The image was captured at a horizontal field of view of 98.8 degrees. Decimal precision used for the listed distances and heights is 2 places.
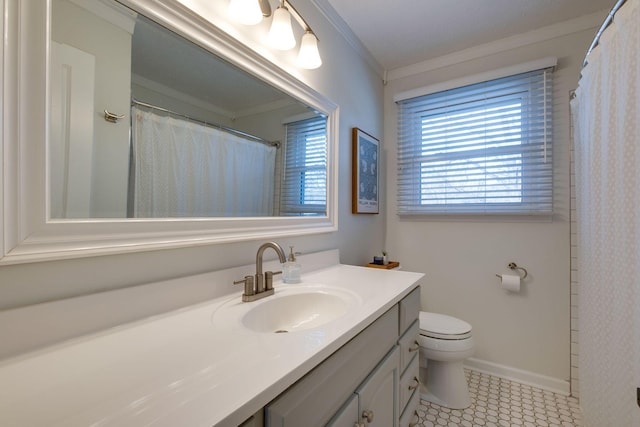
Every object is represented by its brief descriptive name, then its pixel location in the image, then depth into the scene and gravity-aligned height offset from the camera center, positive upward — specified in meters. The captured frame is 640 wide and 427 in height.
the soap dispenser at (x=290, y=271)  1.16 -0.24
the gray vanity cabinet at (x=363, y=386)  0.56 -0.45
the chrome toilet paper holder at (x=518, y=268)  1.79 -0.34
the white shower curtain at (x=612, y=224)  0.88 -0.02
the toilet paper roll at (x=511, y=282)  1.75 -0.42
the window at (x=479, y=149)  1.75 +0.48
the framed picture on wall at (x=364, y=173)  1.80 +0.30
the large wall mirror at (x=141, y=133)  0.59 +0.24
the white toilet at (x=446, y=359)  1.53 -0.81
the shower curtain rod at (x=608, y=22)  0.94 +0.74
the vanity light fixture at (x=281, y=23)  0.96 +0.74
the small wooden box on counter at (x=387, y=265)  1.83 -0.34
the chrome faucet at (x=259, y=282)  0.94 -0.24
